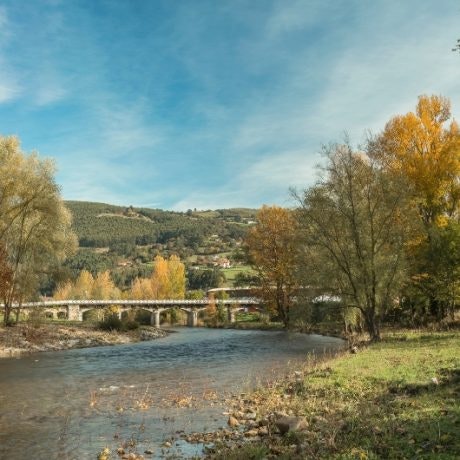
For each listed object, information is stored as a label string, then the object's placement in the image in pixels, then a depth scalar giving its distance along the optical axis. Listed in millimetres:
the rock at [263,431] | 12914
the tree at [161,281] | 135875
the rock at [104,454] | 11806
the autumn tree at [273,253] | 63719
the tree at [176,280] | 136250
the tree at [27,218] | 43625
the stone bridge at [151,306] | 111438
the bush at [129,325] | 65688
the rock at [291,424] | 12352
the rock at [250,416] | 14948
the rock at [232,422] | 14359
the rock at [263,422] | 13831
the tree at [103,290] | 150750
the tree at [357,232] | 34125
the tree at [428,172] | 37156
